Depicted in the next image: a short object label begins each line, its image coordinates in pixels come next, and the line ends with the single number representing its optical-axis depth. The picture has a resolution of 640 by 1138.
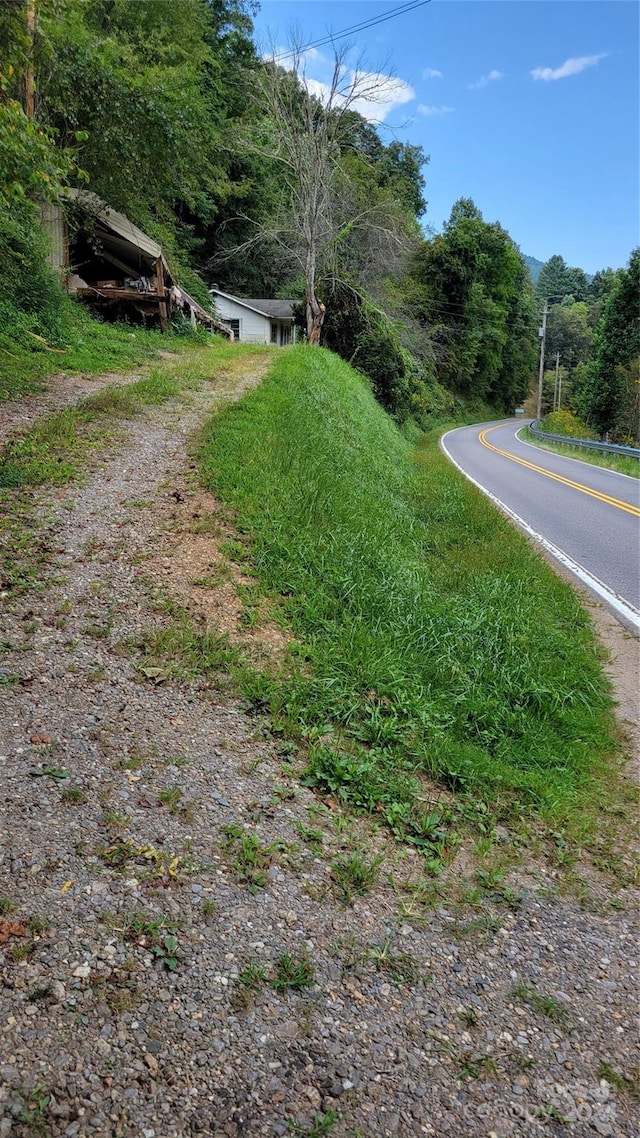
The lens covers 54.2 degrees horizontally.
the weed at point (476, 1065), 1.99
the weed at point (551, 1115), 1.88
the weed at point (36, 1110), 1.65
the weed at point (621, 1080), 1.98
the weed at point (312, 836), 2.84
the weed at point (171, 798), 2.84
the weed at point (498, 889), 2.74
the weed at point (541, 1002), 2.21
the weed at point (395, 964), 2.31
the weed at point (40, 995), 1.94
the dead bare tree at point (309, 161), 19.64
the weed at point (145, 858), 2.49
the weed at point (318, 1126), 1.75
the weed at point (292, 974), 2.18
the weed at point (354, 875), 2.66
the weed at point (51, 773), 2.84
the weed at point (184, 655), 3.73
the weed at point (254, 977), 2.15
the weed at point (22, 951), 2.06
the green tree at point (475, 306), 42.75
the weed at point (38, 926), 2.15
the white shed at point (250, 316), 30.92
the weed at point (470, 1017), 2.15
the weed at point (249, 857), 2.58
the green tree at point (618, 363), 33.16
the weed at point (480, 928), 2.53
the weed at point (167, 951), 2.16
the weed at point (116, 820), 2.66
